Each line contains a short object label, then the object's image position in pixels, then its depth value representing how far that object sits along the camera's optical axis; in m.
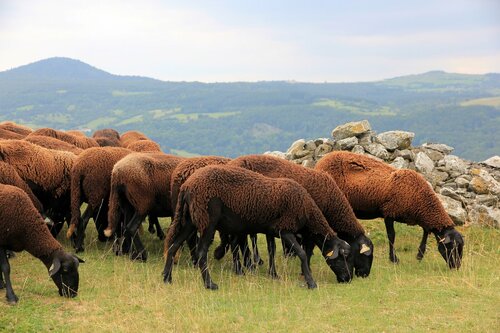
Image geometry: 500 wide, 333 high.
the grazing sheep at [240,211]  10.28
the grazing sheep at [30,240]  9.52
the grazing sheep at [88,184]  13.11
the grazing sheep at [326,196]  12.06
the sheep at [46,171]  13.05
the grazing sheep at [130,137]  22.70
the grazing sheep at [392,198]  12.98
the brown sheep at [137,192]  12.25
